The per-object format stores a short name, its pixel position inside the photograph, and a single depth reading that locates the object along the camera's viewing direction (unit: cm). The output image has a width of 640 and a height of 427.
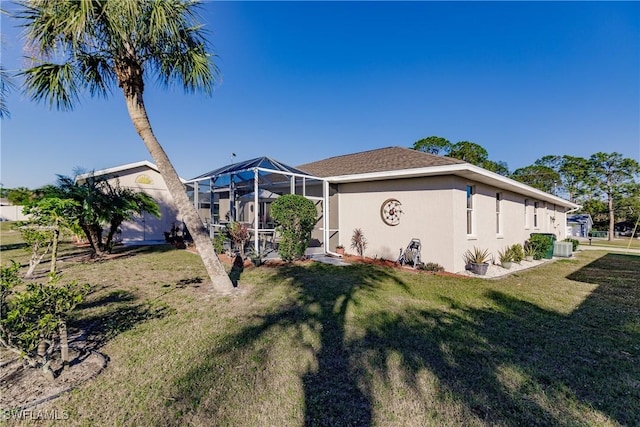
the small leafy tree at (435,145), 3272
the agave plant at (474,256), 916
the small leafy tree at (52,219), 348
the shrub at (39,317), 267
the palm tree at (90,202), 950
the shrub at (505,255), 1059
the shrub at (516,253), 1164
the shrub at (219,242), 1084
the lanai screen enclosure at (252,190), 1053
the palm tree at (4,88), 581
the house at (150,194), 1611
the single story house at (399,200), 901
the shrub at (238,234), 948
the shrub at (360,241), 1103
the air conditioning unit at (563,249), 1455
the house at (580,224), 3910
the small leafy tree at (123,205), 1039
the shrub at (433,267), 902
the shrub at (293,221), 905
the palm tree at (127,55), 492
